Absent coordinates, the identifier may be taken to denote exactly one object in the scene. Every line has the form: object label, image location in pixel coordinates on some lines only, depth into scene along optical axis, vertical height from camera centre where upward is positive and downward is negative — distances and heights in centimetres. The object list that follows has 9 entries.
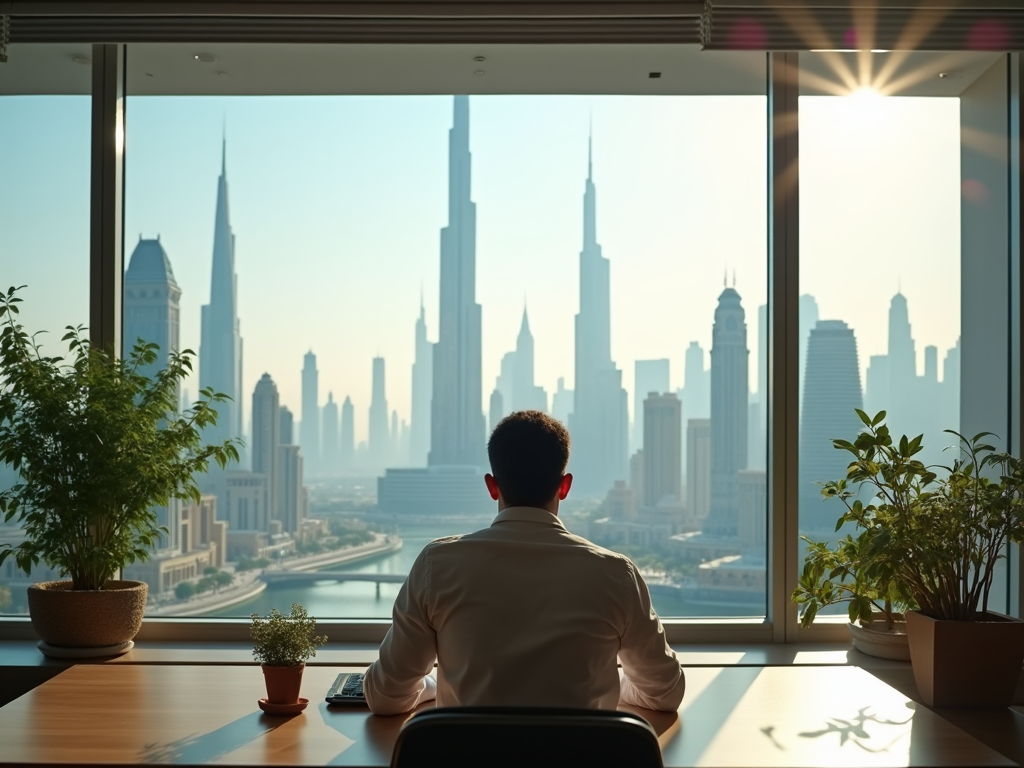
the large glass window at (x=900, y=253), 355 +50
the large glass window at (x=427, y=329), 361 +22
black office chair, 139 -51
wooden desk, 189 -73
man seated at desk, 181 -43
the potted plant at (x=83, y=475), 303 -28
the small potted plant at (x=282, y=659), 216 -62
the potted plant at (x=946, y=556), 269 -49
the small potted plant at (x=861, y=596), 296 -67
